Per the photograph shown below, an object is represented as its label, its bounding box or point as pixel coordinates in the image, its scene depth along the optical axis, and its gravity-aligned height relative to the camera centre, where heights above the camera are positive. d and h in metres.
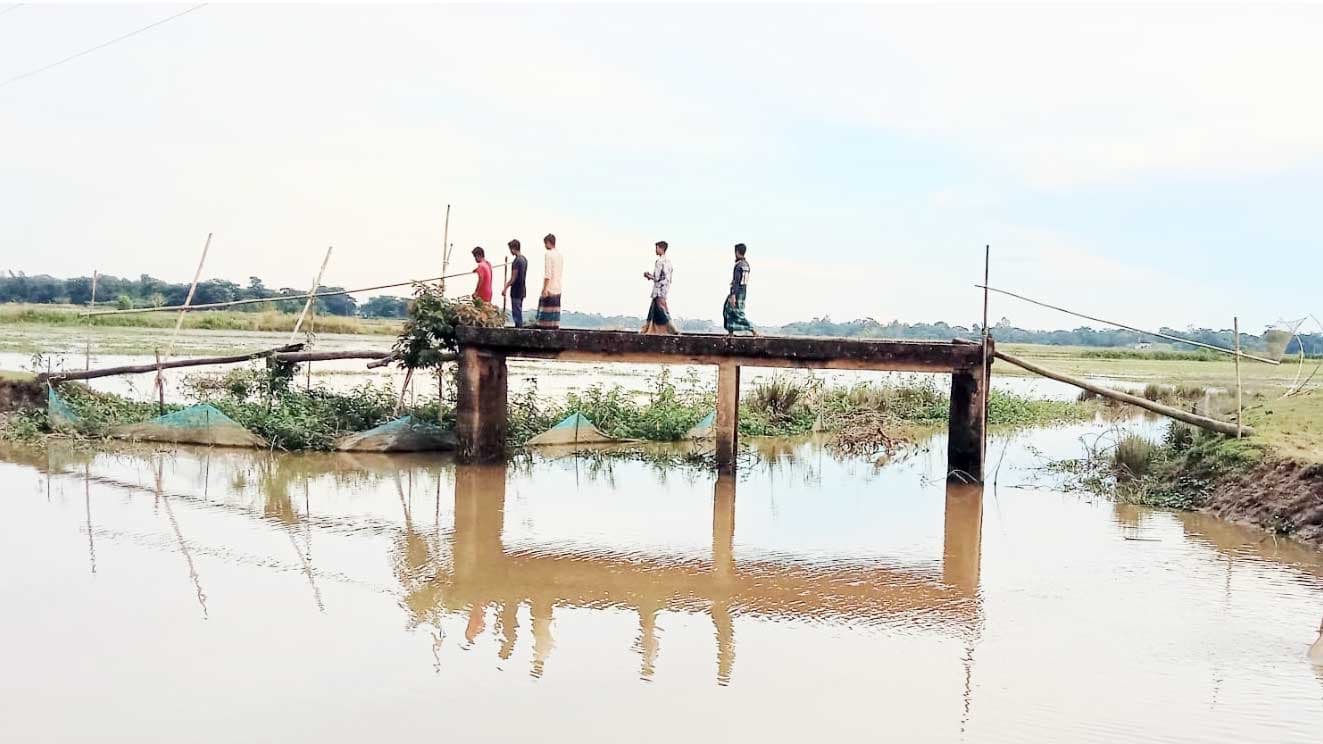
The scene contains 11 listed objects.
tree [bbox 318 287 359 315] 53.26 +1.12
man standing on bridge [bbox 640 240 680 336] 13.42 +0.59
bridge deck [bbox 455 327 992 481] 12.69 -0.21
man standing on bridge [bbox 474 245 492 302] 14.28 +0.72
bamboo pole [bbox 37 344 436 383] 15.20 -0.44
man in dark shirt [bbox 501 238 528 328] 13.92 +0.64
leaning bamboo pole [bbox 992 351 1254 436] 12.46 -0.58
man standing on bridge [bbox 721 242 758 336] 13.28 +0.49
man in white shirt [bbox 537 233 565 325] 13.75 +0.45
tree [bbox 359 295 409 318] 54.69 +1.06
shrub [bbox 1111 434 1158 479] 13.80 -1.30
